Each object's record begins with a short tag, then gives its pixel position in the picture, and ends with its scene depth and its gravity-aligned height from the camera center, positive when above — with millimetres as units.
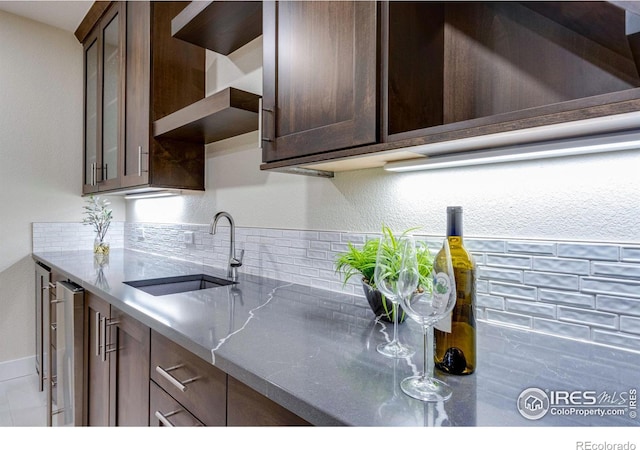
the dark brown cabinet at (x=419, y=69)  896 +441
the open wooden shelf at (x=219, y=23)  1521 +917
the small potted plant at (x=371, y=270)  1047 -140
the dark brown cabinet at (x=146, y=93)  2076 +803
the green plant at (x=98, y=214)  2818 +71
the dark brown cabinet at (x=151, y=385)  789 -460
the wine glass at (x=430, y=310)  650 -160
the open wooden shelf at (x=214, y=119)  1502 +494
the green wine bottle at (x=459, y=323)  725 -197
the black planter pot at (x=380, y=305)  1049 -239
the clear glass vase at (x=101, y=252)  2442 -198
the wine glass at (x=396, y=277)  712 -111
